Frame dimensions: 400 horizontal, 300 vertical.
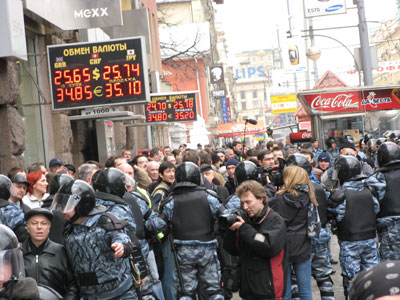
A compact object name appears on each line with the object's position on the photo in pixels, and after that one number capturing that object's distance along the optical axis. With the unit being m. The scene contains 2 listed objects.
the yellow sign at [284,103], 55.50
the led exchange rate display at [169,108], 24.26
